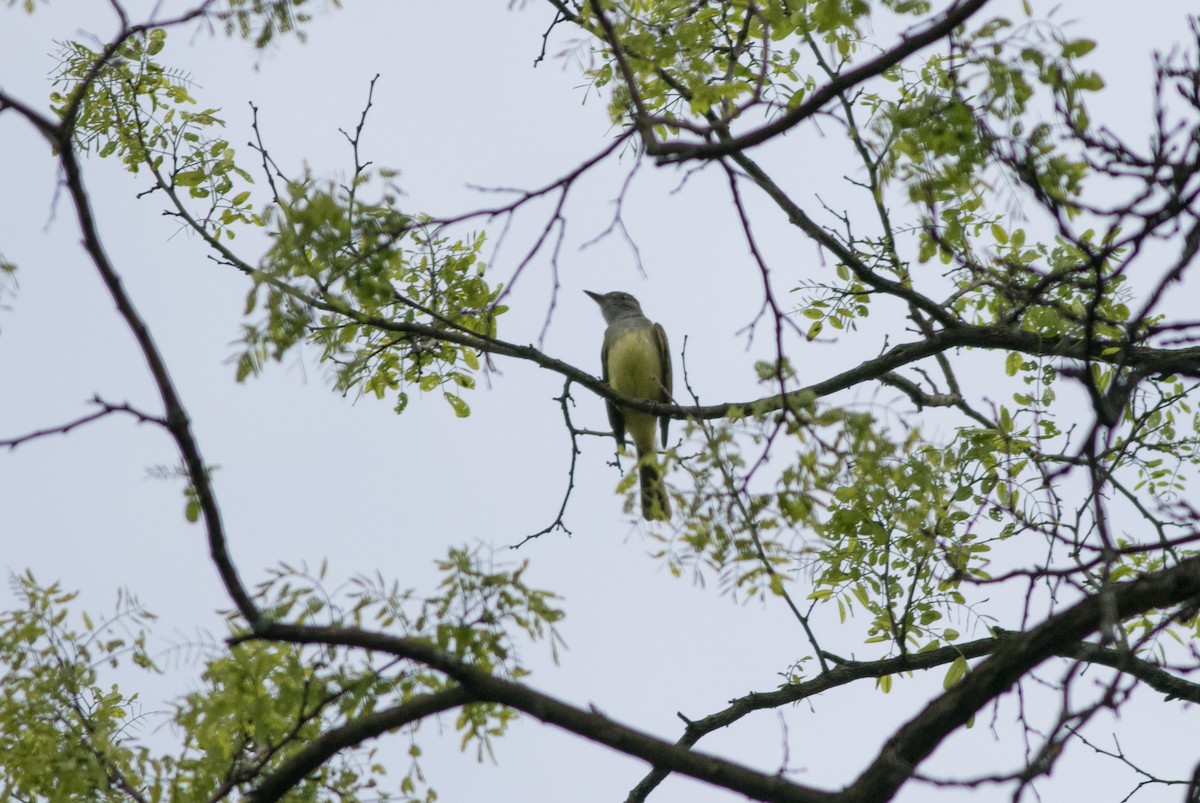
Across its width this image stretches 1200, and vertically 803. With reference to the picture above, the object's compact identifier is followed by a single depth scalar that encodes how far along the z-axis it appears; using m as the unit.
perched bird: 20.91
